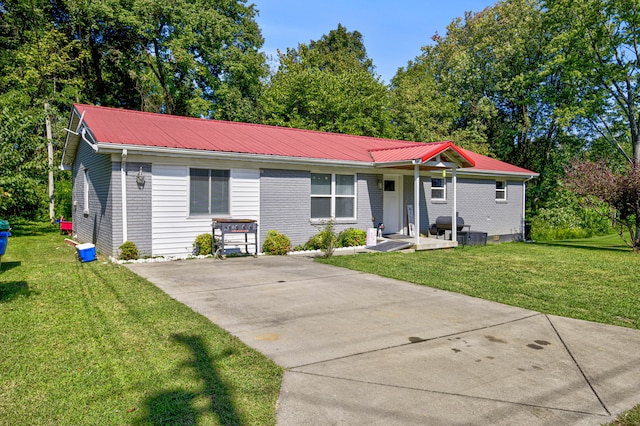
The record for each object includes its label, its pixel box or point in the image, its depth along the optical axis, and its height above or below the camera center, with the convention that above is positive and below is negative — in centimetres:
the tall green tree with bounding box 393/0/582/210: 2366 +670
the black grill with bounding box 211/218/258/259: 1096 -63
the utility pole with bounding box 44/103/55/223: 2140 +132
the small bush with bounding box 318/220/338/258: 1154 -90
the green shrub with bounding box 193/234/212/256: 1135 -97
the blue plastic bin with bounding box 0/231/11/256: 756 -59
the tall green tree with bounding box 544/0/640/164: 1803 +664
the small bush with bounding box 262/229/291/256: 1220 -103
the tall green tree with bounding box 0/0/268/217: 2238 +889
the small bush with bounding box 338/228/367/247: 1377 -97
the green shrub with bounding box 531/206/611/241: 2152 -70
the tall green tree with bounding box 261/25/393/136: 2700 +674
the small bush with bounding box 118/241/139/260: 1023 -104
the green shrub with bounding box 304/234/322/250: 1314 -111
